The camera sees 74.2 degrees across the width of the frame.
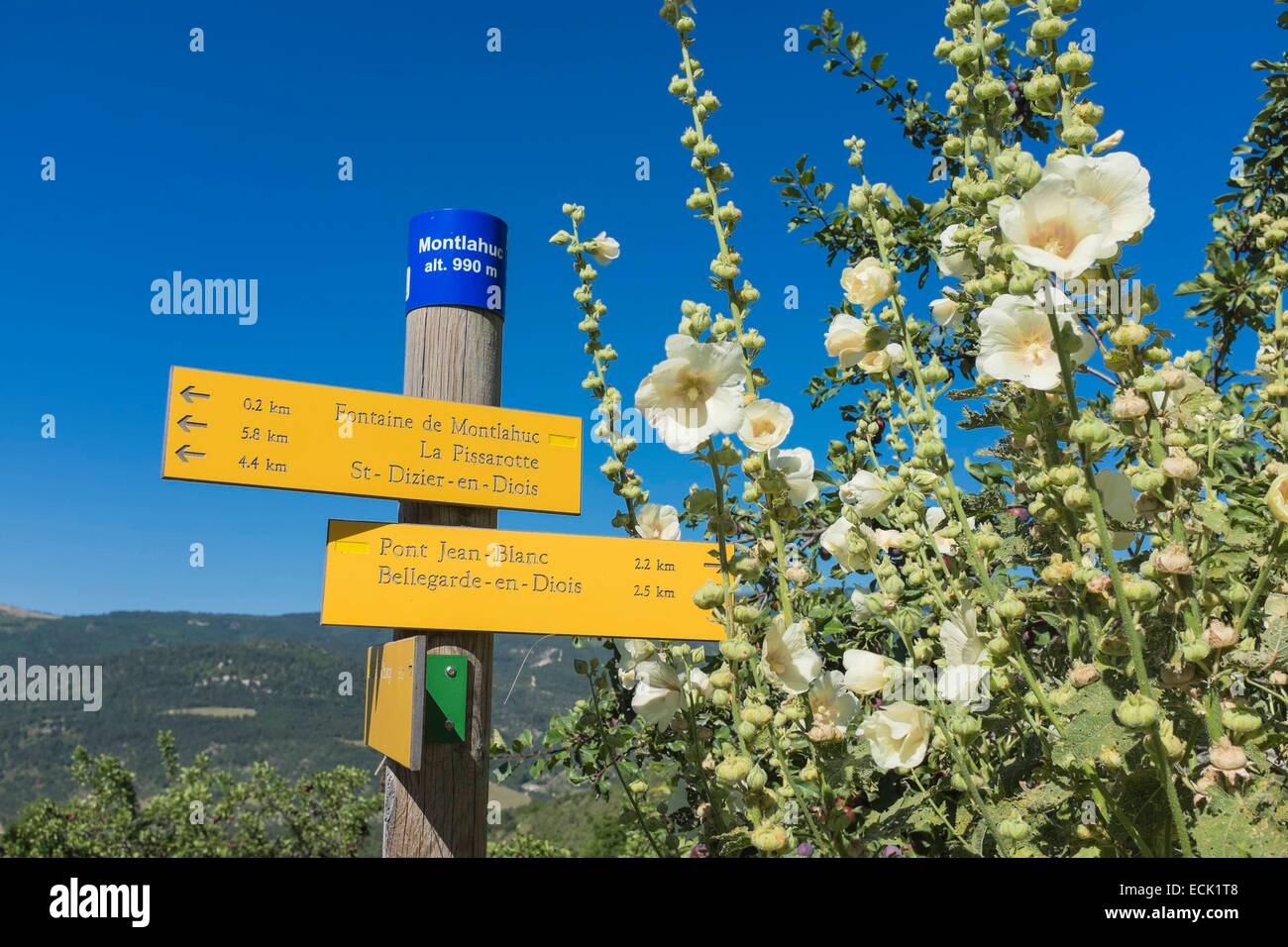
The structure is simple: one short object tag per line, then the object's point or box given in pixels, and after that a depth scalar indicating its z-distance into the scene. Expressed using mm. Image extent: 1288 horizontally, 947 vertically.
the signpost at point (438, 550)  2025
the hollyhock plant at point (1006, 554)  1113
